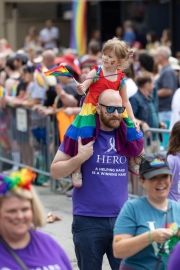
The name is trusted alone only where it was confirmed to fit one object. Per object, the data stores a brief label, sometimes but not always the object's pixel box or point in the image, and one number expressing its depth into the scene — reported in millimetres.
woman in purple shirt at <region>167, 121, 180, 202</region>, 9183
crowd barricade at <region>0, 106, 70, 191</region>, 18224
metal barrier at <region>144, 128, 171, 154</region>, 15310
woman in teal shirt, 7024
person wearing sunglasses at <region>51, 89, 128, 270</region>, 8657
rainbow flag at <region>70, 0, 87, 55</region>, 32961
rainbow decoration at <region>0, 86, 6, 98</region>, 20424
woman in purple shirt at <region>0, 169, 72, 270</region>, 6084
